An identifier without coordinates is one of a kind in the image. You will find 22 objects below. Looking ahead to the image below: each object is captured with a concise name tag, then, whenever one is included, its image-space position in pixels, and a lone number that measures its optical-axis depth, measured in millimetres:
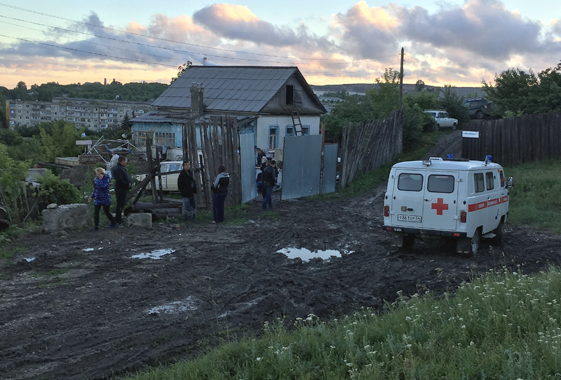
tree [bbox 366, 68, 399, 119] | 41309
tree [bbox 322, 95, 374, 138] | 33312
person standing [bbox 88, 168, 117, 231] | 12062
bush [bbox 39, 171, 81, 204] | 12875
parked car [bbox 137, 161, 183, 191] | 20875
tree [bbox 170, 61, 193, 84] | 47988
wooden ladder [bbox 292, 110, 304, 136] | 35056
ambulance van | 10469
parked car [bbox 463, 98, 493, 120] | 43312
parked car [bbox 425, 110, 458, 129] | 38906
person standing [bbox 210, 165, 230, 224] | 13984
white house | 32594
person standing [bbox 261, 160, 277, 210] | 16438
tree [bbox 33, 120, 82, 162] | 36125
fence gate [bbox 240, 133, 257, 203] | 16922
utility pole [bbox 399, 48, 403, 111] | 33775
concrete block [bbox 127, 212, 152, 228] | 12773
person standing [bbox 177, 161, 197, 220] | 13688
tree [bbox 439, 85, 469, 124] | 42406
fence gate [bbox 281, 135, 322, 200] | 18594
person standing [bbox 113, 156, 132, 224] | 12656
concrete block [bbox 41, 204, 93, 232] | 11591
